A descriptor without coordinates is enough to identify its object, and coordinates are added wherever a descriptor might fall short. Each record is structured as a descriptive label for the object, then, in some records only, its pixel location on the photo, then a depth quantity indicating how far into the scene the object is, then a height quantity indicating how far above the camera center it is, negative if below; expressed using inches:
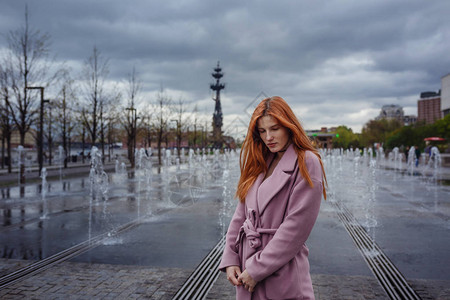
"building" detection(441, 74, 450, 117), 3198.8 +428.0
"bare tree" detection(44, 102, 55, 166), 1278.9 +82.1
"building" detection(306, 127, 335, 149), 5452.8 +79.1
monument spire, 3048.7 +252.7
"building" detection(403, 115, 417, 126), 7242.6 +506.6
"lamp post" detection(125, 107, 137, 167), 1275.3 +24.9
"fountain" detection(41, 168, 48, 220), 377.8 -71.6
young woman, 75.2 -14.2
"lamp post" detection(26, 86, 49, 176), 806.5 +57.7
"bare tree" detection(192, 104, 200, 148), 2395.4 +196.1
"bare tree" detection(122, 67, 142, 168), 1301.7 +134.8
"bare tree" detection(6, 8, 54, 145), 821.2 +153.9
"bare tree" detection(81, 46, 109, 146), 1175.6 +177.0
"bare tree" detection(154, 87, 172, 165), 1809.2 +182.3
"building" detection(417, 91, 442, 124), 6524.6 +681.1
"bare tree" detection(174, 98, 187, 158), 2074.3 +174.1
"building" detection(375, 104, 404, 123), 7712.1 +639.4
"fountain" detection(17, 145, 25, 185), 713.1 -52.9
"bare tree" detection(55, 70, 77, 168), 1269.7 +144.7
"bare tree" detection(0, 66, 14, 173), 859.4 +128.4
